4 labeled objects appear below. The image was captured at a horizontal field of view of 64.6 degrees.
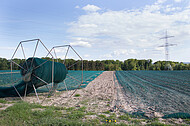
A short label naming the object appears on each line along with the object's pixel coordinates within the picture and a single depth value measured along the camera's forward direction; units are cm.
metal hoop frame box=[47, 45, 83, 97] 897
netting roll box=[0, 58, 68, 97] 800
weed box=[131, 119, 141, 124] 480
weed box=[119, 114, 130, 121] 514
